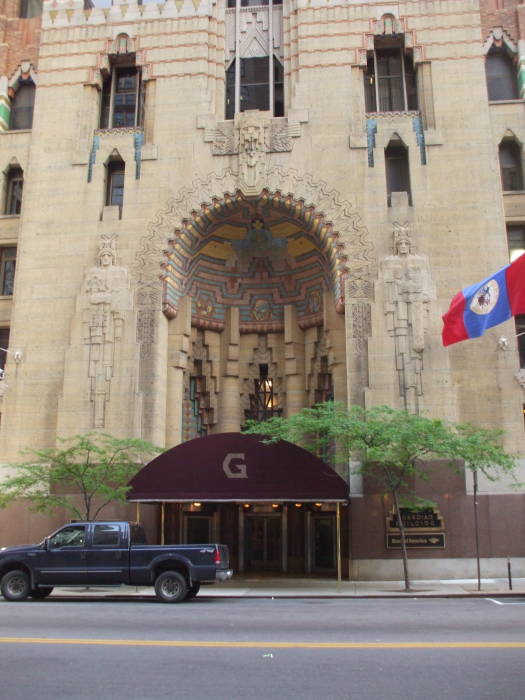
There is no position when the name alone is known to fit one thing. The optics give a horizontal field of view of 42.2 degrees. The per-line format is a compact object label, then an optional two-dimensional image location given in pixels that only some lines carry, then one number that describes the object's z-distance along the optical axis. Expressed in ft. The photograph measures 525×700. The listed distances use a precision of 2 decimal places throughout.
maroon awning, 68.95
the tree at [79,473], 74.18
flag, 63.67
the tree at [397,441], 67.36
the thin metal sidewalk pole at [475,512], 70.27
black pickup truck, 50.55
